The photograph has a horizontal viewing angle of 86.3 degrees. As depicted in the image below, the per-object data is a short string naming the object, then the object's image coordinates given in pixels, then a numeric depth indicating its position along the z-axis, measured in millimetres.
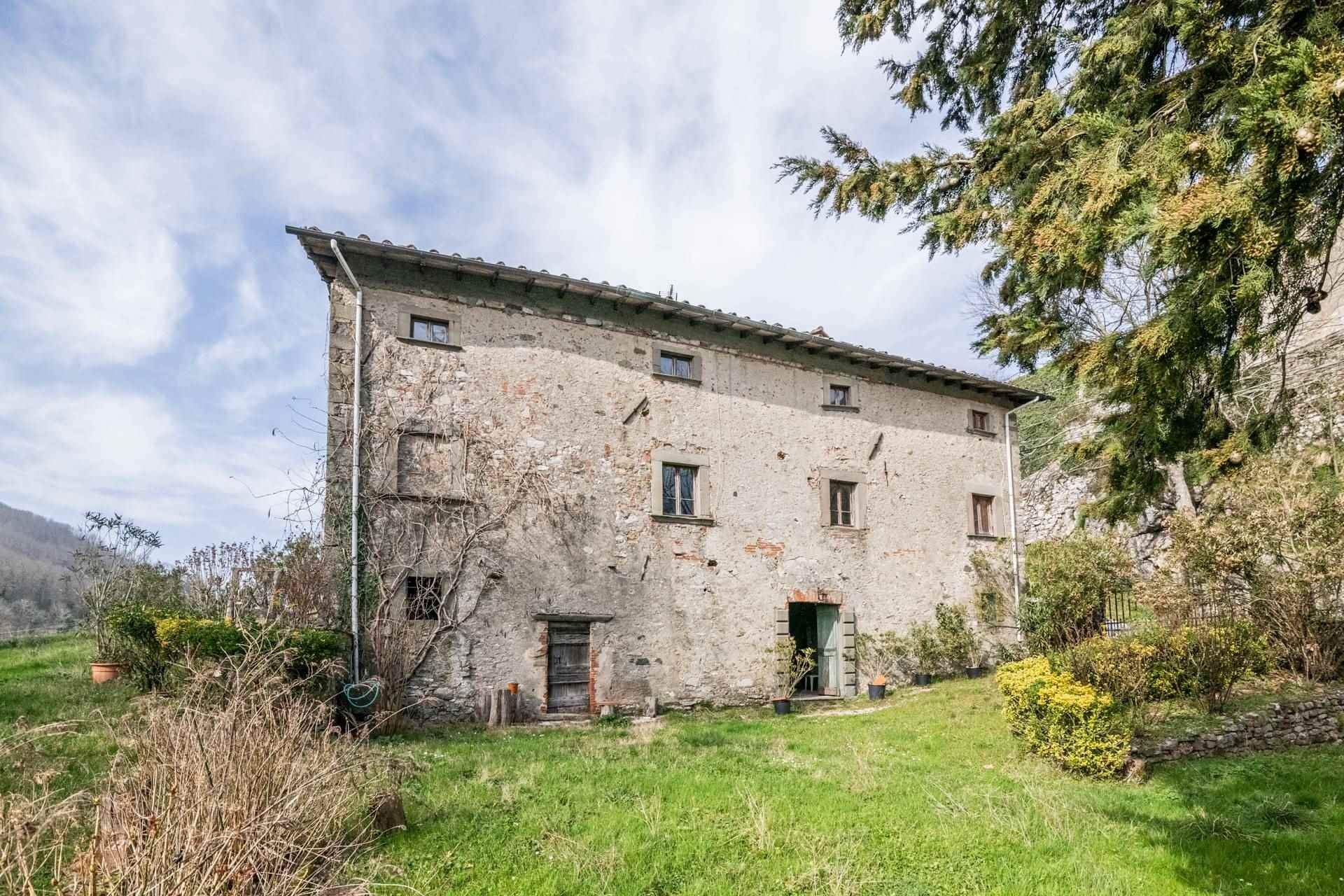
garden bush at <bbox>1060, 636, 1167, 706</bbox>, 9000
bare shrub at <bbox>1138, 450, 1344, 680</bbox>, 9352
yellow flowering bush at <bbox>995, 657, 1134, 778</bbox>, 7230
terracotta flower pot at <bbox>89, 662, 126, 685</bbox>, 9695
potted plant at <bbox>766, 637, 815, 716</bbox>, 12383
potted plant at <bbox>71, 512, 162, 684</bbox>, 10023
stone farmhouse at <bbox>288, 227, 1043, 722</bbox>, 10492
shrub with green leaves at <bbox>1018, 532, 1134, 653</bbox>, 14000
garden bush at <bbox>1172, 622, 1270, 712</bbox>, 8734
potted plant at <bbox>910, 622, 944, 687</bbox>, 13953
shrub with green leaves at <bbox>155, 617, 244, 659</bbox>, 7762
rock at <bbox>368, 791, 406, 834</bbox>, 4707
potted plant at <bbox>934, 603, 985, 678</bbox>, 14195
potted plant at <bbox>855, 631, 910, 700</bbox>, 13562
